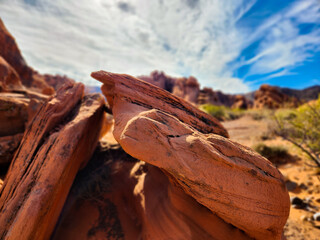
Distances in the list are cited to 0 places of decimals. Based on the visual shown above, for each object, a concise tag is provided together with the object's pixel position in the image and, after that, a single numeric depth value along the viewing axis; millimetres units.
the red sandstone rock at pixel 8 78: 5075
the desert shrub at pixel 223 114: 15828
